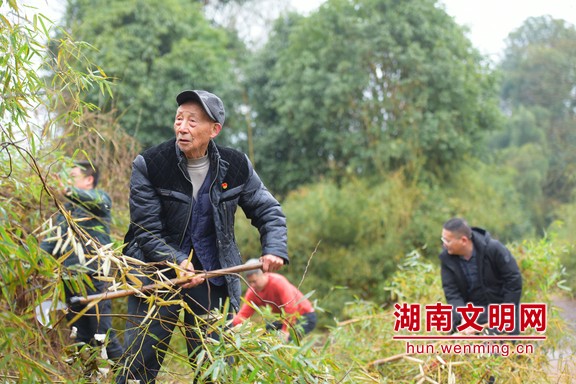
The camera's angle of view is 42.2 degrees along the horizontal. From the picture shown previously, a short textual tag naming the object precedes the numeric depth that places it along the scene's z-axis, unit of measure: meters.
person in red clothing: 6.08
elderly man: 3.74
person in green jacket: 5.28
